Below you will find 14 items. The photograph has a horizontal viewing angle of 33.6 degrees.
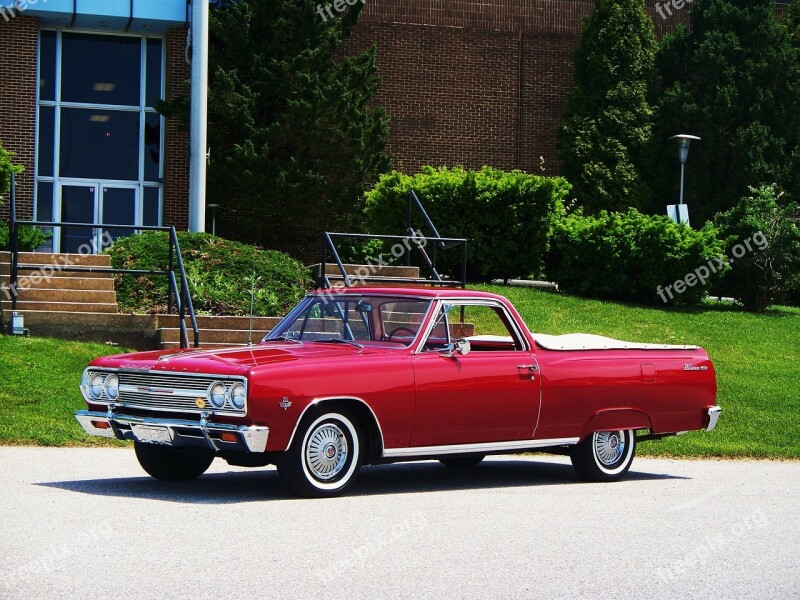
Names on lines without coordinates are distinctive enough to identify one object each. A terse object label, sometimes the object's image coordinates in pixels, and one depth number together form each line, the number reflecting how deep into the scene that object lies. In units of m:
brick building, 32.12
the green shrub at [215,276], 19.70
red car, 9.80
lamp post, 30.67
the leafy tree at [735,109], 33.16
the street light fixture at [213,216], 31.40
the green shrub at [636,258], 25.42
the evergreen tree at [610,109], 34.28
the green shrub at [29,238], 26.43
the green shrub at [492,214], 25.62
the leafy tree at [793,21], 36.38
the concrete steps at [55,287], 18.88
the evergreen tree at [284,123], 29.58
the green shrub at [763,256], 26.75
